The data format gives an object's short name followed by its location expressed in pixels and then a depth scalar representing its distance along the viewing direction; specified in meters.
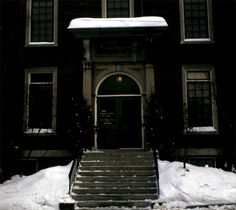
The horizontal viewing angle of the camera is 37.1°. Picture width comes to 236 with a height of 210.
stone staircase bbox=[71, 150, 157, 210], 11.53
